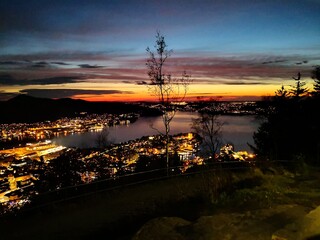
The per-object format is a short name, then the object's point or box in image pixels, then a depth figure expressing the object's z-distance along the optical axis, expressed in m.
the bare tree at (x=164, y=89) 10.24
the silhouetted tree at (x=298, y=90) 19.61
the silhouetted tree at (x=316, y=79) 18.50
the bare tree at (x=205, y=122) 16.83
